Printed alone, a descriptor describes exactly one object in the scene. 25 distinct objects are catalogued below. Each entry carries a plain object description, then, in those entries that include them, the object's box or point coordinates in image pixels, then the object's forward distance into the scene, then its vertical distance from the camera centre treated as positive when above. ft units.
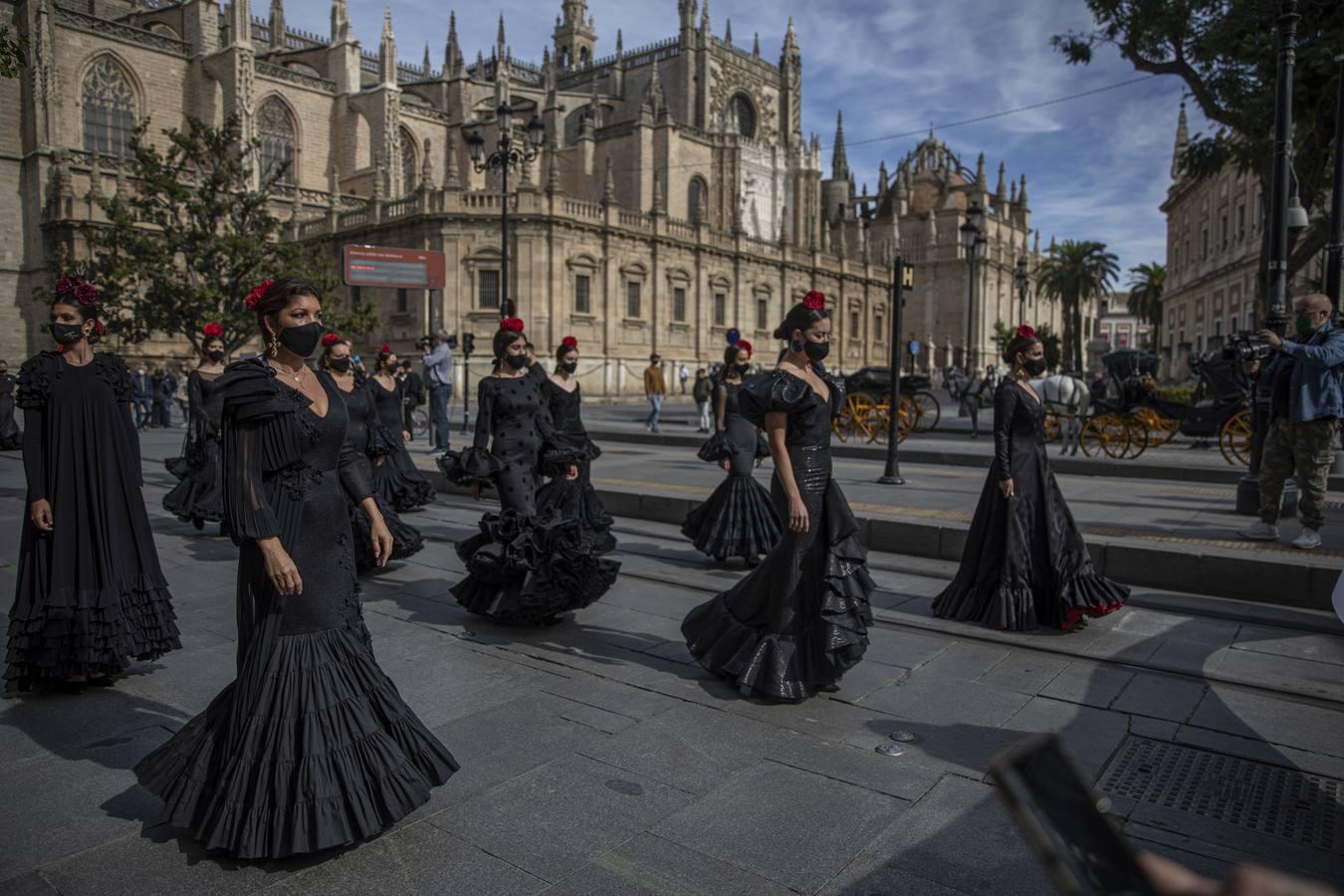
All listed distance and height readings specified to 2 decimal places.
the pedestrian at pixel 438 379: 60.29 +0.71
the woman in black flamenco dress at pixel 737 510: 25.89 -3.42
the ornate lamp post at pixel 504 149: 76.02 +22.03
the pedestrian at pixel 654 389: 76.95 +0.15
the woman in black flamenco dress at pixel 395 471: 30.50 -2.75
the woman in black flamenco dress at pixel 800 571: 15.19 -3.05
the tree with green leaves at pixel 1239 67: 52.95 +19.85
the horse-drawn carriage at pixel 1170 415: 49.83 -1.29
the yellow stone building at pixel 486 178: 125.80 +40.02
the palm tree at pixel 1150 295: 241.14 +27.19
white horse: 50.67 -0.41
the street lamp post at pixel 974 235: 79.56 +13.97
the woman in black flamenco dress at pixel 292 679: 9.87 -3.28
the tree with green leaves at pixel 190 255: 80.43 +12.17
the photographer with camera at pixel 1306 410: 23.79 -0.44
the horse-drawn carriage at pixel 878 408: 66.18 -1.22
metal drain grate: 11.09 -5.20
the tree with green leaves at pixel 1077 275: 252.62 +33.47
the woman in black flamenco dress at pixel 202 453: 27.89 -2.10
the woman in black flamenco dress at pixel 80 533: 14.94 -2.43
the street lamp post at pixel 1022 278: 124.77 +16.17
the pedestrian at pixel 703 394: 79.39 -0.27
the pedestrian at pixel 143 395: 84.99 -0.63
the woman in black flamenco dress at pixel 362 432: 22.80 -1.10
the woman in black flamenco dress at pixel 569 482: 25.43 -2.45
